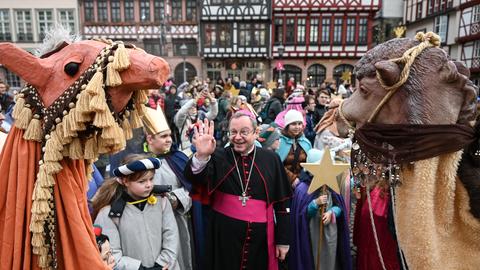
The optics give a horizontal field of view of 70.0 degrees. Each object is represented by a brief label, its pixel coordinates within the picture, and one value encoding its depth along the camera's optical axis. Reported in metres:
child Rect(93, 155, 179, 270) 2.56
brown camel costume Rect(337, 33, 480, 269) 1.14
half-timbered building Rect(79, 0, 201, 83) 28.44
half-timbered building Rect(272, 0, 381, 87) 26.61
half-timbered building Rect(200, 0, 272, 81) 27.06
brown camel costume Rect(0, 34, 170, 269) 1.21
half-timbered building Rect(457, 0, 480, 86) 21.48
